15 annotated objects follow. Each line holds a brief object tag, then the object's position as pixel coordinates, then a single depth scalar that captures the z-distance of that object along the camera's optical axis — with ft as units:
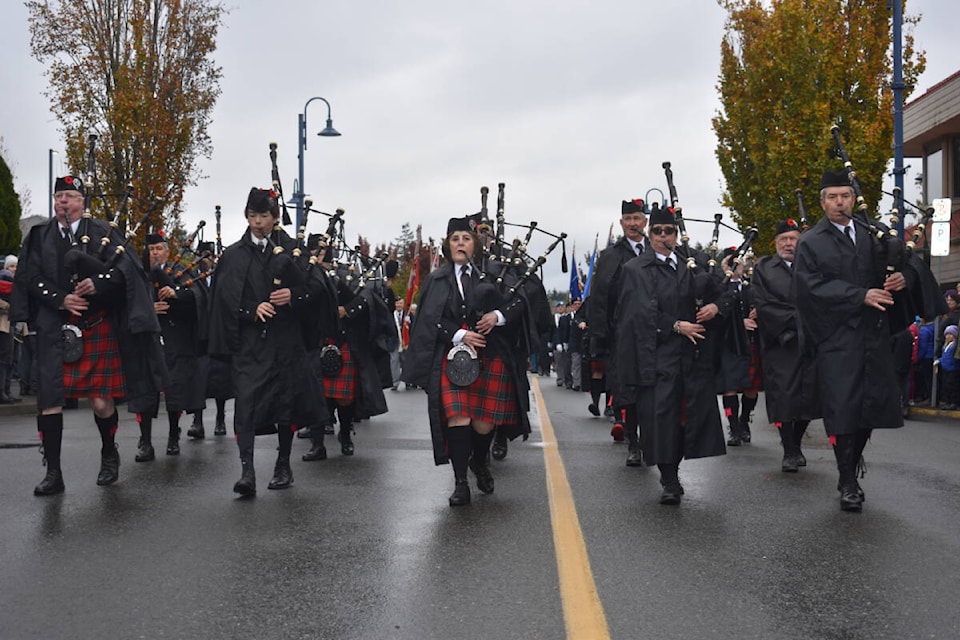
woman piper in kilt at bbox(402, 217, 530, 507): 24.00
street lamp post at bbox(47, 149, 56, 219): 177.11
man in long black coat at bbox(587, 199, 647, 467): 29.73
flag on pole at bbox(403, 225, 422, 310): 76.25
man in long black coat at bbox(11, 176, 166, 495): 24.94
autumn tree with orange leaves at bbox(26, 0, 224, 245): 82.58
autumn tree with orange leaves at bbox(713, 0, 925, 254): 96.27
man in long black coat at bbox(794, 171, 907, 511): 23.34
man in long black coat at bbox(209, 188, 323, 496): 24.93
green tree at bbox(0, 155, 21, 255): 89.51
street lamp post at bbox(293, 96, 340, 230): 94.06
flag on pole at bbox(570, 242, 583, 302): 66.85
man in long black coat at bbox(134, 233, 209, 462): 34.19
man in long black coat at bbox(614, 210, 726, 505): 24.08
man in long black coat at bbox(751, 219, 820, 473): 28.89
